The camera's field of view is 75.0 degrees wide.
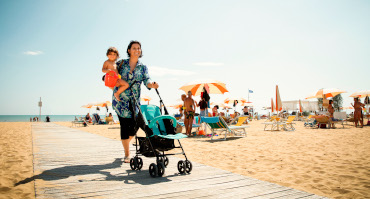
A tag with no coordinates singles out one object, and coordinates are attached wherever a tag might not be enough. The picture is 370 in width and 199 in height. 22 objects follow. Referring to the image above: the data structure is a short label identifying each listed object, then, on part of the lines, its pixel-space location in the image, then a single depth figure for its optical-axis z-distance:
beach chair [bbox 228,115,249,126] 10.56
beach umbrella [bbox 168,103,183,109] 28.82
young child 3.67
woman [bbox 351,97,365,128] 14.52
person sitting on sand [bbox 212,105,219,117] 16.69
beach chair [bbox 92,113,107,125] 26.48
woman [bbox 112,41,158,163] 3.82
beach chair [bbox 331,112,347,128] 15.38
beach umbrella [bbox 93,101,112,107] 27.78
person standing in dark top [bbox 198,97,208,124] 11.03
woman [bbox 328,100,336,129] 15.28
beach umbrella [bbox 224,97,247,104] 22.33
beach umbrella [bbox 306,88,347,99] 16.12
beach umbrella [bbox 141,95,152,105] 22.72
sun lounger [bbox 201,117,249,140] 9.02
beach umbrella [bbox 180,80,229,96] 10.89
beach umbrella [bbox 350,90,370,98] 17.72
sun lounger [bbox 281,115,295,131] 13.57
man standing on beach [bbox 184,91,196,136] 10.30
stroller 3.19
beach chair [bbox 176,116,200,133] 11.08
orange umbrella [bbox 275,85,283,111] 14.63
